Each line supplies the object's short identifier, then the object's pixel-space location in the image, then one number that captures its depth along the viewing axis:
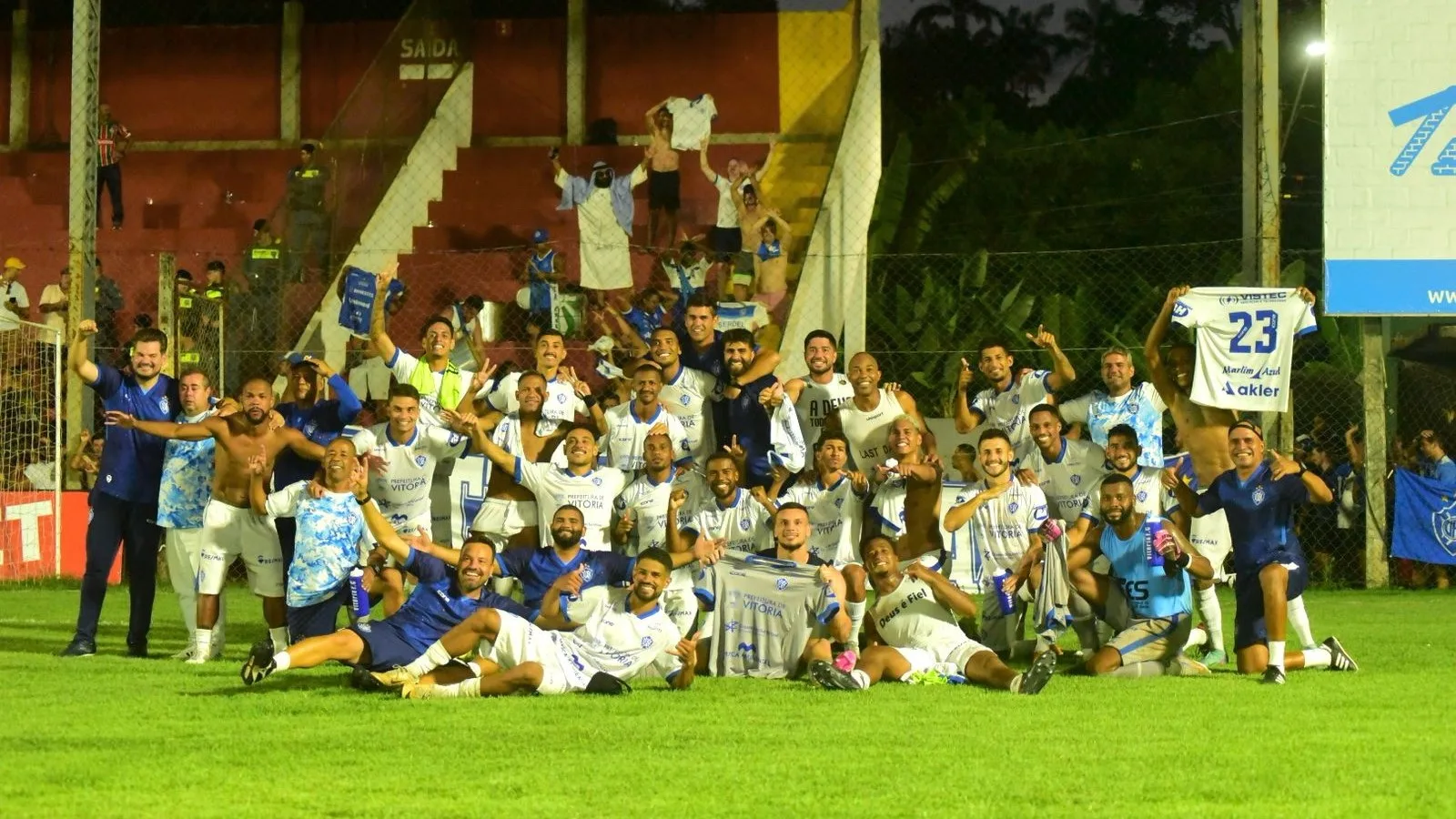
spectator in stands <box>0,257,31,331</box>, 22.45
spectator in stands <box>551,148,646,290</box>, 23.03
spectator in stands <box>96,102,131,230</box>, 24.64
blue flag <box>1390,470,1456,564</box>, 18.23
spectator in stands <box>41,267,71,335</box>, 22.00
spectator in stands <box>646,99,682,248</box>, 23.36
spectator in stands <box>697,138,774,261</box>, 22.56
